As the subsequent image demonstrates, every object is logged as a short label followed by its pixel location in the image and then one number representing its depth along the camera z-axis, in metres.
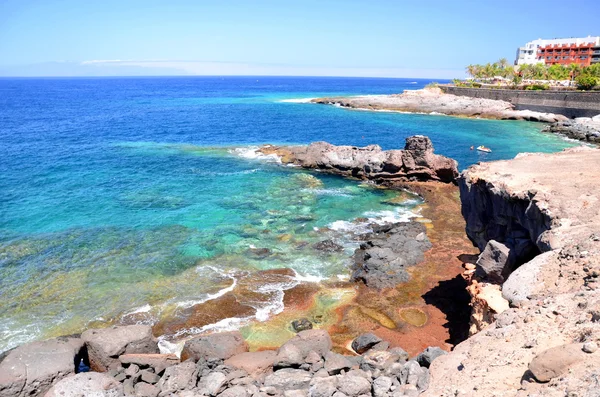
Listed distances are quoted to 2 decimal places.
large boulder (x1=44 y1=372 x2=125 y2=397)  13.91
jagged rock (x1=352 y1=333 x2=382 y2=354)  18.52
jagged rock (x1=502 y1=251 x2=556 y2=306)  14.21
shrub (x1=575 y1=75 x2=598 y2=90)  90.75
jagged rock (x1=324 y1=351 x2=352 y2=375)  15.33
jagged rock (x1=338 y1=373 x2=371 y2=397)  13.40
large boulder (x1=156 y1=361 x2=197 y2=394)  14.83
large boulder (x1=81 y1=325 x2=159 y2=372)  16.70
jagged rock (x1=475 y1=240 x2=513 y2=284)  17.72
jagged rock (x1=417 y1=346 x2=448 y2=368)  14.59
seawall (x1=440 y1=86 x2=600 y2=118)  82.19
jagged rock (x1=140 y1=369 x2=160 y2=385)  15.51
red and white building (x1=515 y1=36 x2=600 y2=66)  157.25
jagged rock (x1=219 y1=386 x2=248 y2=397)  13.70
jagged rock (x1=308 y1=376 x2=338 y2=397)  13.45
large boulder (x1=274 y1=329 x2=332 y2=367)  15.78
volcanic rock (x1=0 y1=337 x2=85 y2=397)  14.47
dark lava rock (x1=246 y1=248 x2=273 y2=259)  28.59
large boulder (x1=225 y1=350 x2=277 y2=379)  15.84
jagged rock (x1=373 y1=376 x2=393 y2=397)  13.16
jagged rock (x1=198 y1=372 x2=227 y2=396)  14.43
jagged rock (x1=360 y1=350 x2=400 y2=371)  15.27
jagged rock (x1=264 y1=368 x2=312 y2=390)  14.45
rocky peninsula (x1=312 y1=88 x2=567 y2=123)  92.12
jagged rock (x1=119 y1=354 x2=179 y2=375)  16.11
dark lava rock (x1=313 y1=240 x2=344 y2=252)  29.50
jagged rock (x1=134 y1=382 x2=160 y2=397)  14.66
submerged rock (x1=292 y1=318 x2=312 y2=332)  20.67
